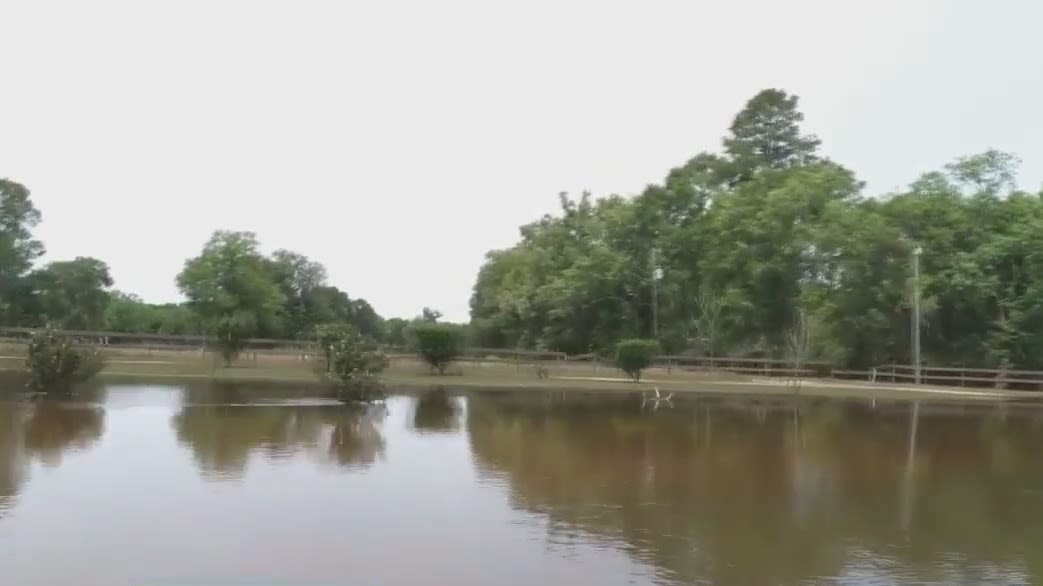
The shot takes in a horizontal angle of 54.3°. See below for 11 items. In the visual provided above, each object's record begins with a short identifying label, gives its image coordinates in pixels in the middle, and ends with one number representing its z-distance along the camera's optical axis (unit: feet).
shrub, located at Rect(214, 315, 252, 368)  142.53
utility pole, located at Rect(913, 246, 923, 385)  142.10
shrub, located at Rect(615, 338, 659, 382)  136.77
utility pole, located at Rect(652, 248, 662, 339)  181.28
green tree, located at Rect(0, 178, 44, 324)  194.08
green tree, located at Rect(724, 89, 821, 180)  208.85
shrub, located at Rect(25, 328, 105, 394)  89.15
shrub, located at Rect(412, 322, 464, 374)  139.33
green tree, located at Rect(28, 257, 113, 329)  201.26
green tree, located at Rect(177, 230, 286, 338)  165.99
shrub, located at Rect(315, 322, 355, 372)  95.45
